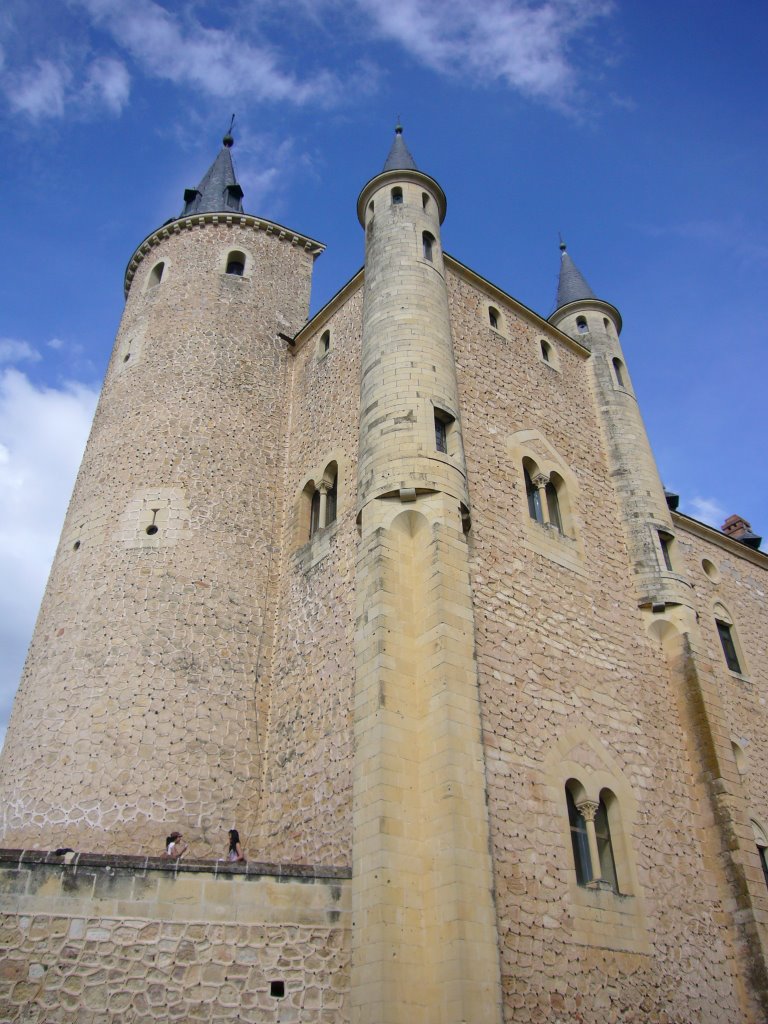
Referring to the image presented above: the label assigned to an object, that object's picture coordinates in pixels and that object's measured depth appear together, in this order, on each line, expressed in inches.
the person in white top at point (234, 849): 410.3
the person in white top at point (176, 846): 411.8
